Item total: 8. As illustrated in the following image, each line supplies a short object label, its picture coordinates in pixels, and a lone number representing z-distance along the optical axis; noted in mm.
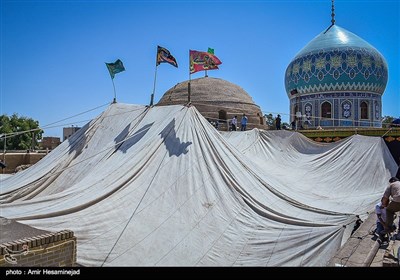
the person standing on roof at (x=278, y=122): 16422
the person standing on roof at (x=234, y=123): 15640
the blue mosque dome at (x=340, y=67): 22406
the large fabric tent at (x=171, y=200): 3986
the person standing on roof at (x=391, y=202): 4504
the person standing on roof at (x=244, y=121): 15320
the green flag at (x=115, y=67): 8359
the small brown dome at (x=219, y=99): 22844
